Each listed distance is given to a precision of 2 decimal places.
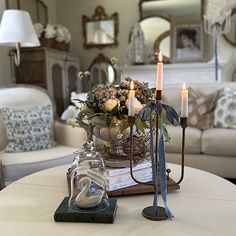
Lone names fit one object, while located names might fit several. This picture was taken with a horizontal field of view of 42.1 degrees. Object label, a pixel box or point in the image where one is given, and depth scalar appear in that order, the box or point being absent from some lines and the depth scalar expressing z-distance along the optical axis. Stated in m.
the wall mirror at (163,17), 4.48
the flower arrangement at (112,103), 1.24
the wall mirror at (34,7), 3.97
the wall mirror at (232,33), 4.20
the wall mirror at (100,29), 4.86
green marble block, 1.02
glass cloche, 1.07
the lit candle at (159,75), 0.89
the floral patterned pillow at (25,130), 2.23
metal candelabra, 0.94
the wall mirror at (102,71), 4.84
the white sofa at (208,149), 2.41
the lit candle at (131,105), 0.93
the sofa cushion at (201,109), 2.78
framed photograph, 4.42
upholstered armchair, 1.96
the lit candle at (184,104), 0.94
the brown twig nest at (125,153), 1.27
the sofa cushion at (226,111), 2.62
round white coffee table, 0.97
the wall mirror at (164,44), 4.58
